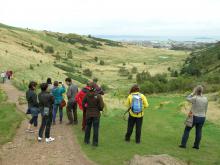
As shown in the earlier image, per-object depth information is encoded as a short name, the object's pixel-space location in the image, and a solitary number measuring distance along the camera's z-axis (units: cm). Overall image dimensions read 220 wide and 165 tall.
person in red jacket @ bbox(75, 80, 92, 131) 884
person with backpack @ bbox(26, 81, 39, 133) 845
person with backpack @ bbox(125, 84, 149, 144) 773
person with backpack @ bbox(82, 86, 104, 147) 756
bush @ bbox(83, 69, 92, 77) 3722
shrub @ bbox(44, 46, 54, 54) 5184
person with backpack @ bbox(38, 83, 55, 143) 783
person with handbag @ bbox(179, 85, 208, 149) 763
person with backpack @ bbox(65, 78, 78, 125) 968
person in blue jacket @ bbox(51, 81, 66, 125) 967
